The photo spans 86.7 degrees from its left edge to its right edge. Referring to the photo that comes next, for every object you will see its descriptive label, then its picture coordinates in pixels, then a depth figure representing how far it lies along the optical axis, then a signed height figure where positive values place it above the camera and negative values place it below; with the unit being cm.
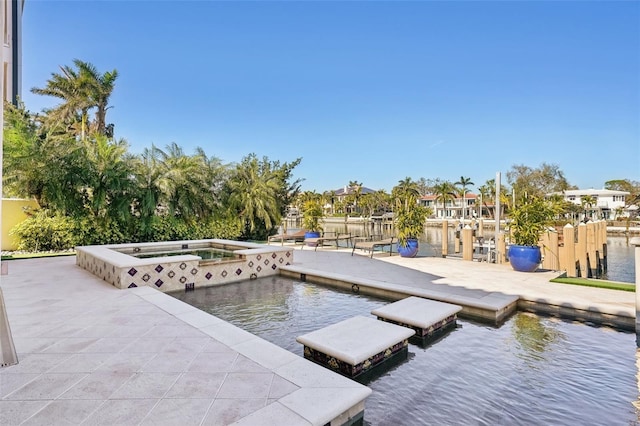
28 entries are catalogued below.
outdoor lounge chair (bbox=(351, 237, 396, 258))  1060 -89
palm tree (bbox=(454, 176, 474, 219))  5897 +550
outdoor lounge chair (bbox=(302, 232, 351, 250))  1313 -102
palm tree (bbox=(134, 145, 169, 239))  1223 +109
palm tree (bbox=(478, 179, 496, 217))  5008 +357
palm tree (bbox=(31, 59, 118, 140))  2050 +807
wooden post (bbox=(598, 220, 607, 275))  1481 -172
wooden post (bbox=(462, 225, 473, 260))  985 -85
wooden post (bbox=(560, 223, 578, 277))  917 -105
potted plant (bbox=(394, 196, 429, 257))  1045 -30
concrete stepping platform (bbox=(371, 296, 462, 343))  432 -135
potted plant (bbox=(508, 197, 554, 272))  795 -45
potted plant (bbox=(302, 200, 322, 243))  1504 -6
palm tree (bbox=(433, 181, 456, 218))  5909 +399
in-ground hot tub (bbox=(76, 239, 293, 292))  648 -97
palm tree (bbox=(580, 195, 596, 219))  3753 +117
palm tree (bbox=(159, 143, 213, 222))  1285 +135
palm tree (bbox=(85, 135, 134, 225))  1133 +127
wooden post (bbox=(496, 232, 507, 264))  970 -103
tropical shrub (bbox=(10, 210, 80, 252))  1091 -39
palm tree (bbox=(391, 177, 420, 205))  5767 +506
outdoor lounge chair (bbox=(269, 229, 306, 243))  1429 -87
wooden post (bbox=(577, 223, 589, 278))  1091 -125
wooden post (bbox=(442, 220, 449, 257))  1142 -80
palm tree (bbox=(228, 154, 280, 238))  1534 +98
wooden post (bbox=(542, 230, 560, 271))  1003 -116
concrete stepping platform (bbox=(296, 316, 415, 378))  333 -134
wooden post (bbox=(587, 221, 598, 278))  1322 -143
